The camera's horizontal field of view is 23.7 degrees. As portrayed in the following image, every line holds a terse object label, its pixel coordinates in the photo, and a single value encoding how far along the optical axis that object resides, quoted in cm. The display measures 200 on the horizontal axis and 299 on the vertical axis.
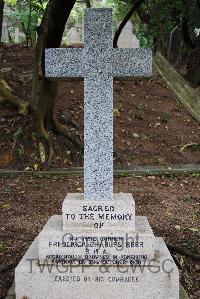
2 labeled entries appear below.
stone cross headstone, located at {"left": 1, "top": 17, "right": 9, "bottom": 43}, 1670
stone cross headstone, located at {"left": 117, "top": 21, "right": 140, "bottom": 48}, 1568
